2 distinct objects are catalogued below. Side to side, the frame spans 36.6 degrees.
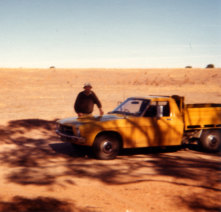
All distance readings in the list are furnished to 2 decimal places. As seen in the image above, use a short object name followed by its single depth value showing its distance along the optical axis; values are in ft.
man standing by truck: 33.42
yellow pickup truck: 26.58
